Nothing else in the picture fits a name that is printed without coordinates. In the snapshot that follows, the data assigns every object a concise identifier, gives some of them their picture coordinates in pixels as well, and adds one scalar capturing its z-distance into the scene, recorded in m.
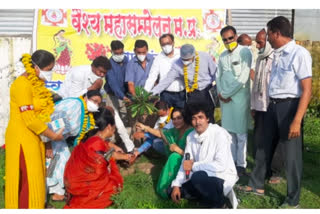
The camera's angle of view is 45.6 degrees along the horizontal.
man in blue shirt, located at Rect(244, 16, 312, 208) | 3.83
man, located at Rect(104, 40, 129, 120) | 6.41
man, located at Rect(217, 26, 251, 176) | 5.33
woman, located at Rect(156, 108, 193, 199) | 4.48
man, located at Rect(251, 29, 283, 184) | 4.91
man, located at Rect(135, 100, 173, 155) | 5.41
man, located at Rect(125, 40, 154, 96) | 6.40
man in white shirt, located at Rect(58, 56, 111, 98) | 5.51
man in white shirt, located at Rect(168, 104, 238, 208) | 3.97
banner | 7.16
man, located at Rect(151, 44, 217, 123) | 5.72
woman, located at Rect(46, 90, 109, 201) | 4.44
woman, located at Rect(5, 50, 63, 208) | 3.74
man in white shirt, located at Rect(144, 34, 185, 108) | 6.02
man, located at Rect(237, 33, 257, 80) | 7.12
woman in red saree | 4.14
